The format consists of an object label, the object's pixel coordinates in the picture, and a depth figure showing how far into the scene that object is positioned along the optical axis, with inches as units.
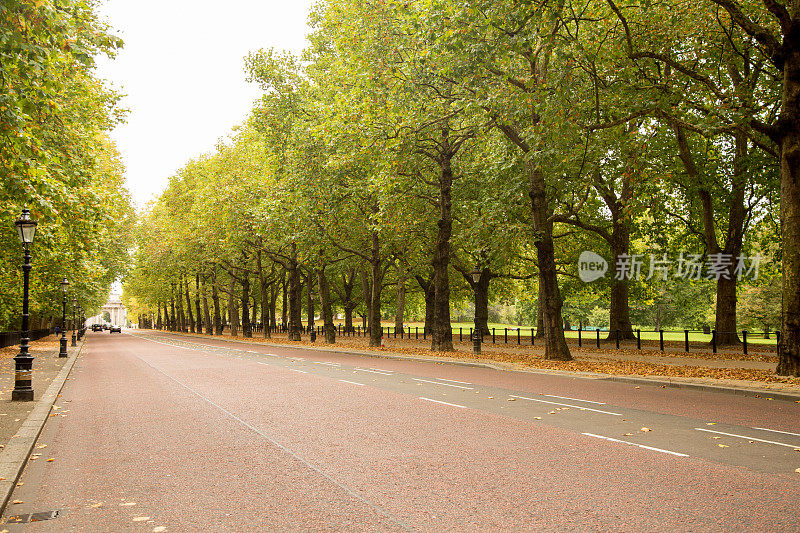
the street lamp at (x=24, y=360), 460.8
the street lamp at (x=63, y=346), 1010.7
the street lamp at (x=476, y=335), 899.4
